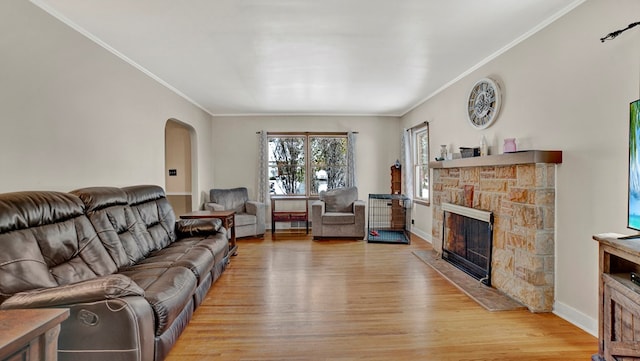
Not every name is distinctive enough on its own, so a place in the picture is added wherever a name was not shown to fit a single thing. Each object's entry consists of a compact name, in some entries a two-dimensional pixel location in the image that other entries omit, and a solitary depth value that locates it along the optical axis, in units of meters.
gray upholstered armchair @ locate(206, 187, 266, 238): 5.40
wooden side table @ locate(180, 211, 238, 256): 3.93
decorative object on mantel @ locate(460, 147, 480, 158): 3.46
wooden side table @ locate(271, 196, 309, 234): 5.86
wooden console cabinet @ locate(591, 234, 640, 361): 1.52
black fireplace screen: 3.20
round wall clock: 3.23
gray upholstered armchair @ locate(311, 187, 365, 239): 5.38
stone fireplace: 2.51
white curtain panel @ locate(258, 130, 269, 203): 6.21
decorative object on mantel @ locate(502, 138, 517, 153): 2.87
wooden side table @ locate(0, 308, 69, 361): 0.98
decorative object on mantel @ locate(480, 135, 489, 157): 3.32
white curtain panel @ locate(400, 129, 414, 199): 5.89
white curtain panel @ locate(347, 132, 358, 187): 6.29
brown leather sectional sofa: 1.51
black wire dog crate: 5.42
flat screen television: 1.64
